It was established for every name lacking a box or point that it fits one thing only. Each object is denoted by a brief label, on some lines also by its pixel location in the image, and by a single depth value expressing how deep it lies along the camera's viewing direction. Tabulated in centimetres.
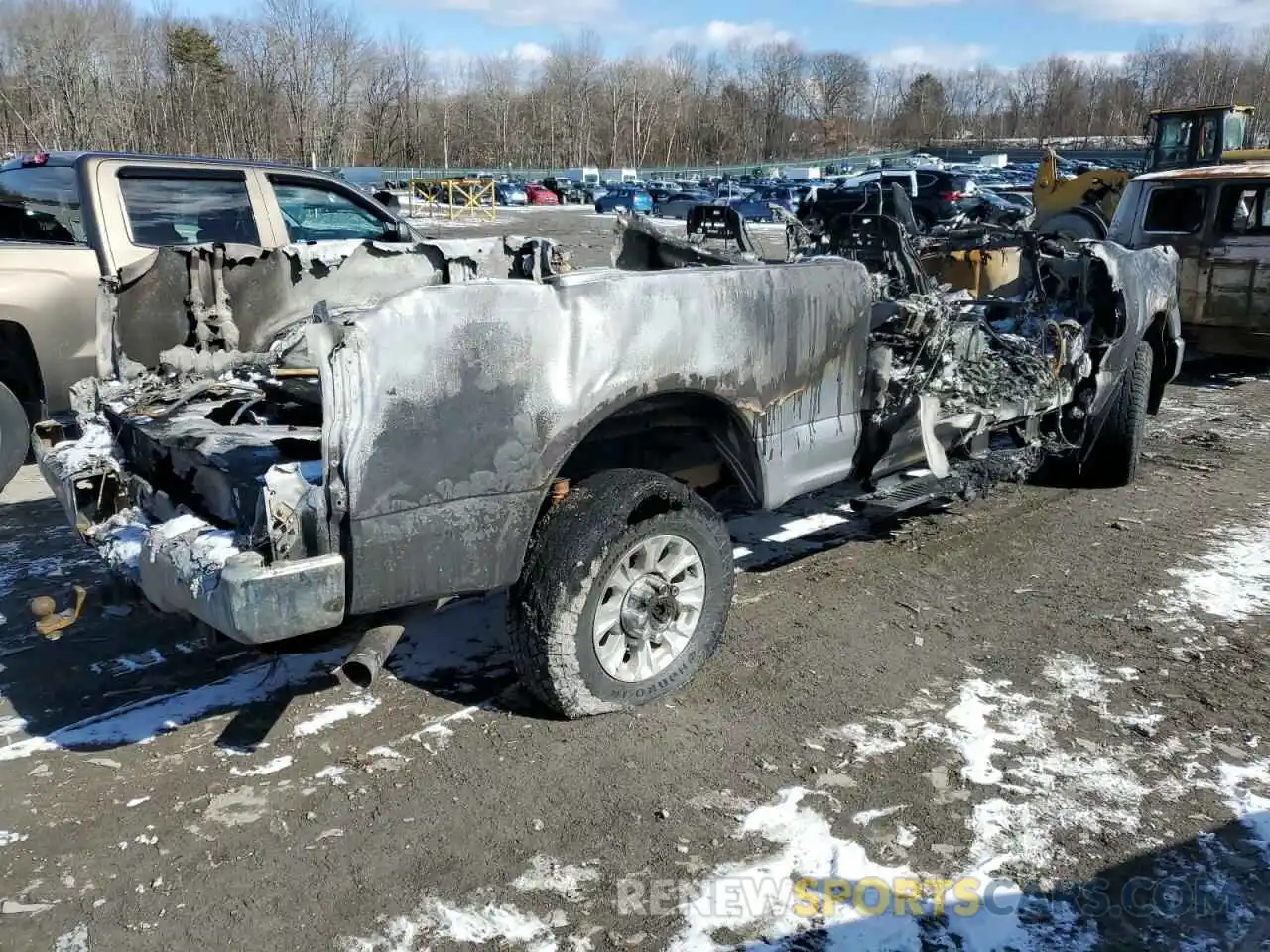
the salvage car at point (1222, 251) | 884
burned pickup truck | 277
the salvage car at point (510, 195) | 4566
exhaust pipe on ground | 283
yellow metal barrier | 3628
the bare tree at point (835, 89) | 10169
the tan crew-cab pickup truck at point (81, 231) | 560
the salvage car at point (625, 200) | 3812
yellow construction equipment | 1734
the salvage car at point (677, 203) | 3578
